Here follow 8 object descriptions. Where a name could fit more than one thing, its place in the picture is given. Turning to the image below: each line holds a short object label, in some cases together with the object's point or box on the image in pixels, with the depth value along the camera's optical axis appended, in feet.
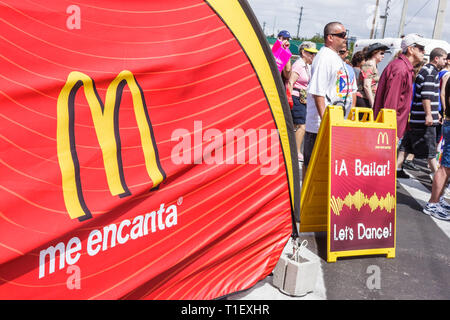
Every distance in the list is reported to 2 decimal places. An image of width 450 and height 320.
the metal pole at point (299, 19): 334.54
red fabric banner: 5.72
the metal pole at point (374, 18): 162.07
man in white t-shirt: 13.19
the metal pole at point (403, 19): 101.76
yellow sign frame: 11.69
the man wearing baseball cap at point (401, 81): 16.76
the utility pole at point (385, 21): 141.69
